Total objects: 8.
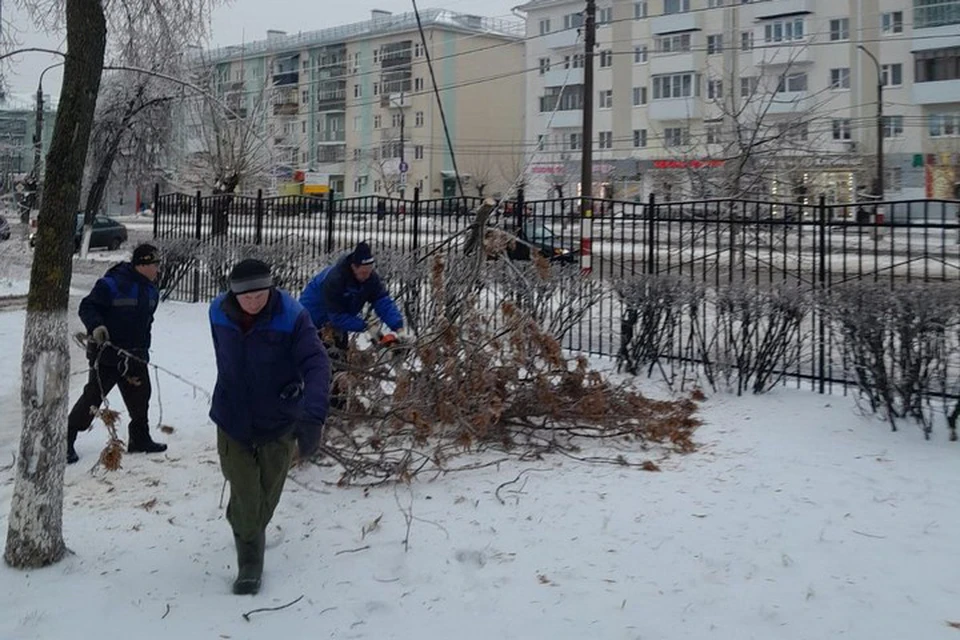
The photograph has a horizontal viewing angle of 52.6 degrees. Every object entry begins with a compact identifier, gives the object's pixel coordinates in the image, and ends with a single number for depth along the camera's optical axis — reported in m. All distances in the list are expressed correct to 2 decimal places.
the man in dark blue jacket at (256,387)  4.46
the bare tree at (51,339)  4.62
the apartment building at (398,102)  59.12
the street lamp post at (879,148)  29.36
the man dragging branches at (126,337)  6.66
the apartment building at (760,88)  34.88
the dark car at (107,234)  33.44
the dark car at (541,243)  9.82
